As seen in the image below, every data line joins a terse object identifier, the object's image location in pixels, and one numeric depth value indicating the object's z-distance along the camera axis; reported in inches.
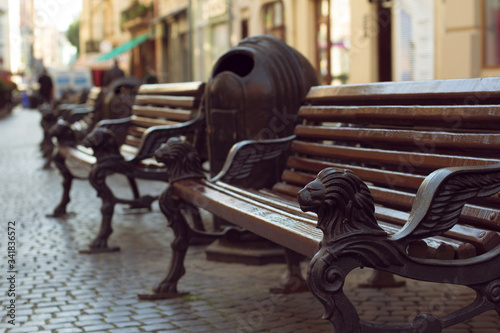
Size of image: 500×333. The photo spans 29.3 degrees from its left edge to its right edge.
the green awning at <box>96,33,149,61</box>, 1691.4
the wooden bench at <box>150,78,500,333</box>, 111.0
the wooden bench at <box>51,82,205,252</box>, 269.0
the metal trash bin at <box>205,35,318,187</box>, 245.8
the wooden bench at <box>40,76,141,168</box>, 473.4
